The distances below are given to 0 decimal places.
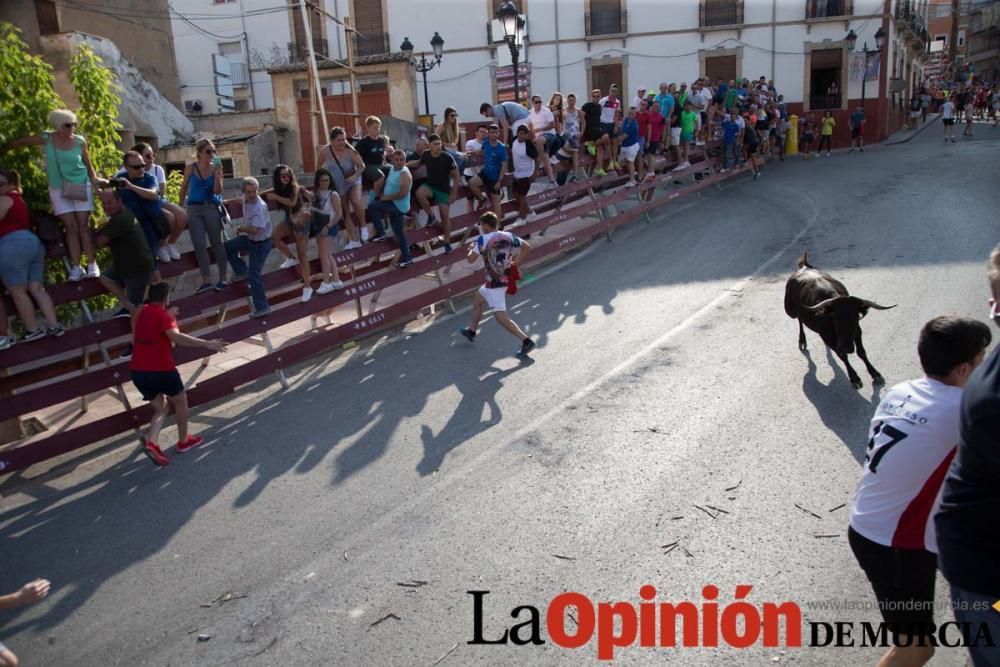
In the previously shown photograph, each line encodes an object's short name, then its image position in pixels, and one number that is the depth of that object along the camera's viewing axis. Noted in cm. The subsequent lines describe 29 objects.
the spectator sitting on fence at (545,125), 1420
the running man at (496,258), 896
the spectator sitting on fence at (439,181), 1091
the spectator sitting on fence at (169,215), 841
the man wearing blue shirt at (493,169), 1167
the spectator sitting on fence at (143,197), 789
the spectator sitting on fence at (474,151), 1220
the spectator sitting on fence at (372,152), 1055
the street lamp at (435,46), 2017
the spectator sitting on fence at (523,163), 1241
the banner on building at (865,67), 2927
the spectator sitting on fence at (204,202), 846
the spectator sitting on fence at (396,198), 1038
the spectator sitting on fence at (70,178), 748
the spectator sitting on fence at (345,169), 987
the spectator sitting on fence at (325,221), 945
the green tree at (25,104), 775
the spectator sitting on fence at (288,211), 895
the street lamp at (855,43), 2878
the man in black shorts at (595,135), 1520
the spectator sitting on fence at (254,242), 862
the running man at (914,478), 290
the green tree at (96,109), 858
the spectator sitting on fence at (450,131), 1285
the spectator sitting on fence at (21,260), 725
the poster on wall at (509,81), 2984
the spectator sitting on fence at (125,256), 760
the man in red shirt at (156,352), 664
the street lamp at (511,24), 1479
